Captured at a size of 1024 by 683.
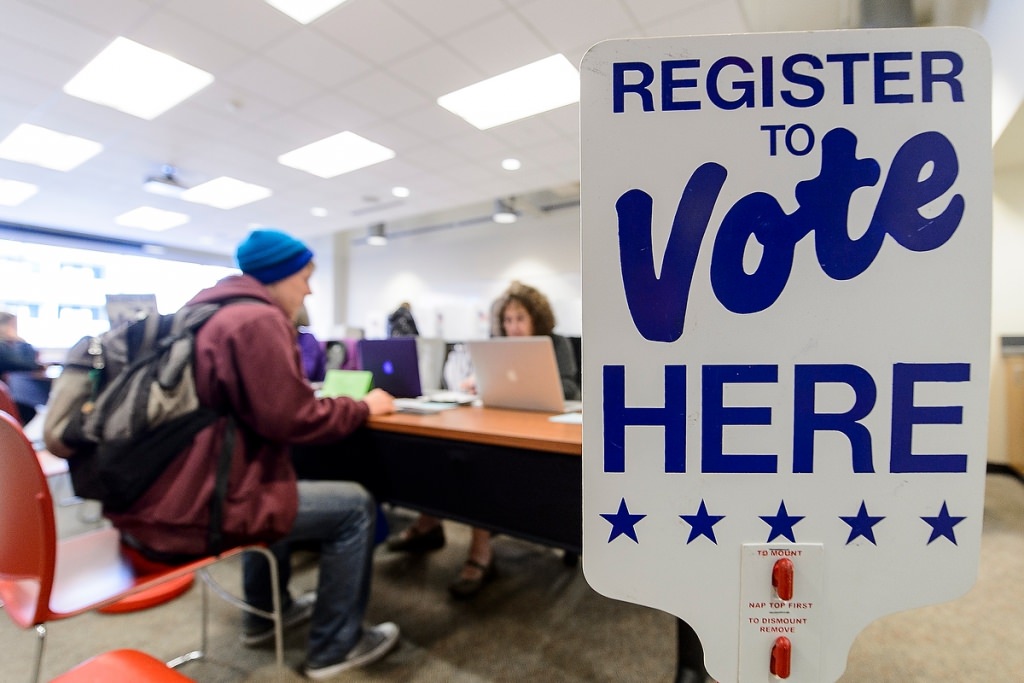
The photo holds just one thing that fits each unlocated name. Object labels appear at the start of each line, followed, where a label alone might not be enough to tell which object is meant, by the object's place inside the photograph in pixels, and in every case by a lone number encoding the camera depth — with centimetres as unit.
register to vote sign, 49
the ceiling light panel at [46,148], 376
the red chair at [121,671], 70
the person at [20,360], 297
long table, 123
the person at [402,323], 455
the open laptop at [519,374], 153
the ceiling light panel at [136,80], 279
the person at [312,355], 270
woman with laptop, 197
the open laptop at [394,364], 187
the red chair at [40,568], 85
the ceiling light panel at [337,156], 403
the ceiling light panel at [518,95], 301
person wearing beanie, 111
